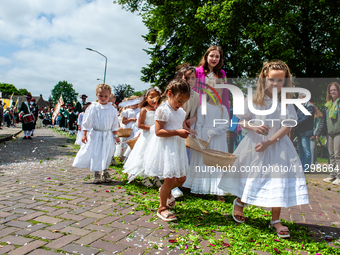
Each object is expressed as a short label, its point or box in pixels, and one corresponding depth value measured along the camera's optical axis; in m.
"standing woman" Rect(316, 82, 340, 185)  7.03
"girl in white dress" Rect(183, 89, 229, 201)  4.64
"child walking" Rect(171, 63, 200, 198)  4.43
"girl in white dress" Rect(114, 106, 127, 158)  8.24
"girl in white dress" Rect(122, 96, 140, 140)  7.62
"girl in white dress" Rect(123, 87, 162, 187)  5.10
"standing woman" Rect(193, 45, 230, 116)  4.70
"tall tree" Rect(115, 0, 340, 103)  14.91
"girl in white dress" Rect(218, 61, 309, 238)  3.16
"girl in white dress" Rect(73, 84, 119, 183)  5.53
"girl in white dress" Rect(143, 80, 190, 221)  3.51
